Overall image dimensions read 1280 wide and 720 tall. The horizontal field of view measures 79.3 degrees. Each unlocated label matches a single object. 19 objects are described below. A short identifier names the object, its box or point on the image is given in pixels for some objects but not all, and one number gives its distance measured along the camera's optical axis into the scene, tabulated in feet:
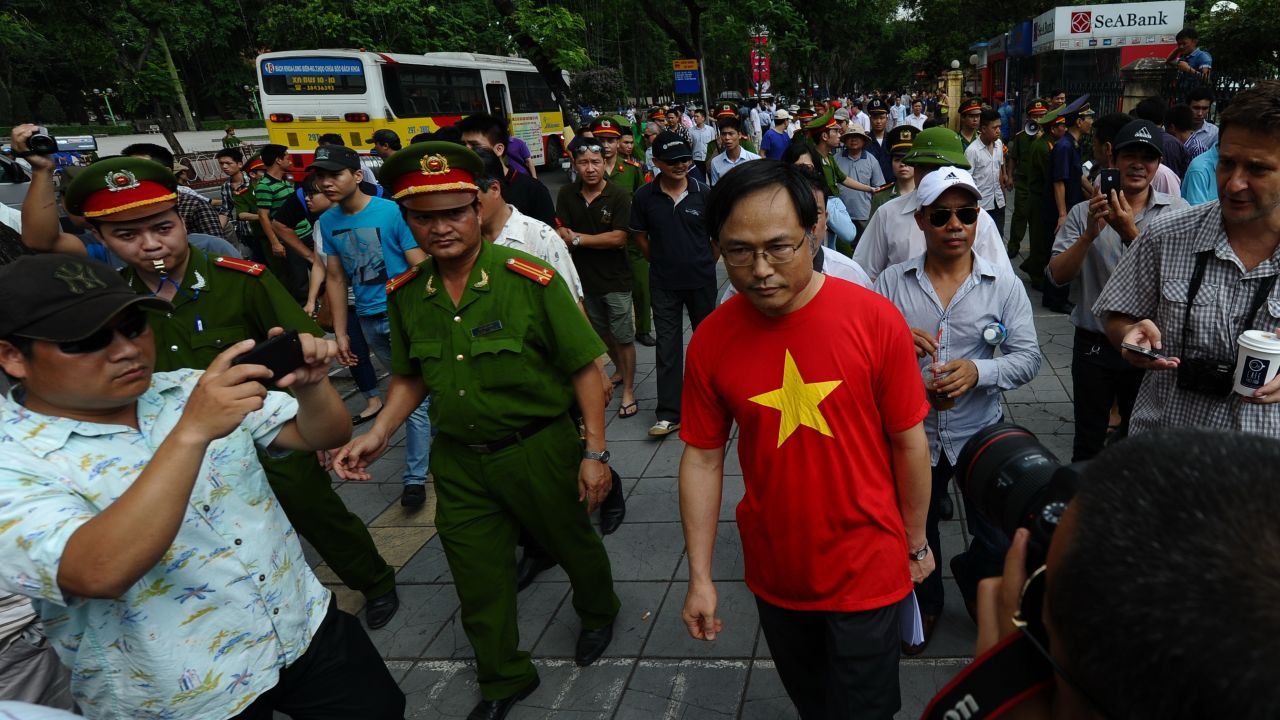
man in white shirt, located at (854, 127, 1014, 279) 9.84
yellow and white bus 52.90
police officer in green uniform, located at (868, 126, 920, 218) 16.77
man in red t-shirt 6.24
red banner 86.94
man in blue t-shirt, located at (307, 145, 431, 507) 14.71
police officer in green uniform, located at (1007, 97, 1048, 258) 25.29
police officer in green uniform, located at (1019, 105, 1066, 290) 23.27
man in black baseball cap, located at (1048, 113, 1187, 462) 11.44
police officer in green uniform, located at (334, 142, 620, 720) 8.94
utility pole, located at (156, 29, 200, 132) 78.85
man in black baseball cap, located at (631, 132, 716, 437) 16.60
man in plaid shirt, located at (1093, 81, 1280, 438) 6.37
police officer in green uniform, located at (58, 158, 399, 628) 9.02
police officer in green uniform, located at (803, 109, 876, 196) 22.07
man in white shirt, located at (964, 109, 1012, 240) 23.54
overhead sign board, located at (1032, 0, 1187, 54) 62.80
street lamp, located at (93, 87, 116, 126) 127.75
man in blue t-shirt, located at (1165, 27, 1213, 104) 31.42
